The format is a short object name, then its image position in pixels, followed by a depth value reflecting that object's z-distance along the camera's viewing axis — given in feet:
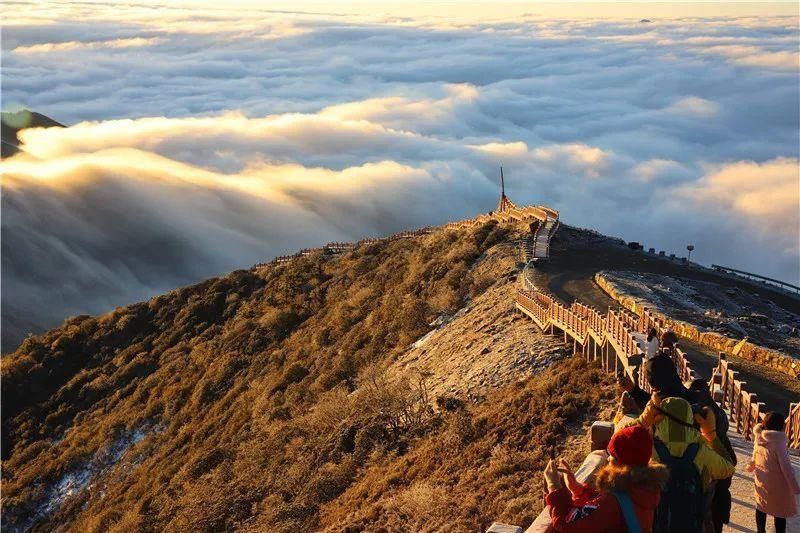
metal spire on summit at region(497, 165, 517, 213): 141.18
